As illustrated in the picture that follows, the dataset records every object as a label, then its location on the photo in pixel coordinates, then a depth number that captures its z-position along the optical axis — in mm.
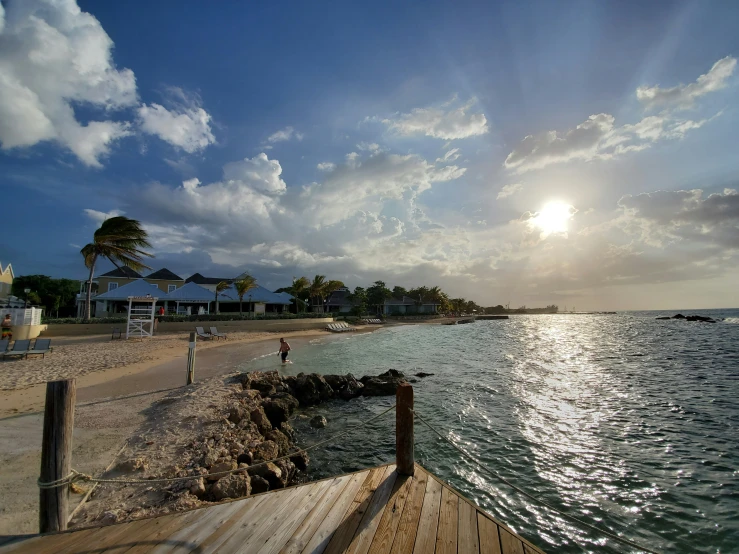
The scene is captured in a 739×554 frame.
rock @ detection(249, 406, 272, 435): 8391
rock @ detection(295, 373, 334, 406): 12602
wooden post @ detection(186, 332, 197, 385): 11852
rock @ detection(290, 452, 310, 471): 7078
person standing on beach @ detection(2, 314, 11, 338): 17844
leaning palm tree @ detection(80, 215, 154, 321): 26656
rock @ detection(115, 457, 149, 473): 5570
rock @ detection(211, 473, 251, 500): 4883
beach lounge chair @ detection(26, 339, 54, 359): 14742
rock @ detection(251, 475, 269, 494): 5350
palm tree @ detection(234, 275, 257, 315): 40906
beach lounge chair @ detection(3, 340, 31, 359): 14031
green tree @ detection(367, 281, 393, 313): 80375
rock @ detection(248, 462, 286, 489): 5742
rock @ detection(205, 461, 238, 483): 5582
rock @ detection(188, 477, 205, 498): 4928
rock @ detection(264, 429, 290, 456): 7629
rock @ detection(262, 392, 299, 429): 9961
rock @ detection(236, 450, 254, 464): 6289
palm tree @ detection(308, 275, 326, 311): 58275
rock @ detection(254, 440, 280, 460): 6633
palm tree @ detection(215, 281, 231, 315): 42131
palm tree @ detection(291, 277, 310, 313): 55281
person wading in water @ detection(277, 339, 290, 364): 19047
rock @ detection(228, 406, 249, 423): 8539
